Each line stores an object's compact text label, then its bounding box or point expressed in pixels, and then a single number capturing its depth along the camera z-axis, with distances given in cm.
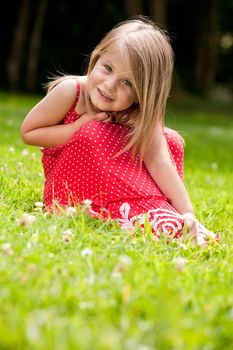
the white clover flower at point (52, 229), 407
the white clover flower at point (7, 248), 342
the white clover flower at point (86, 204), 459
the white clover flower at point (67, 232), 403
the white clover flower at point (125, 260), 351
